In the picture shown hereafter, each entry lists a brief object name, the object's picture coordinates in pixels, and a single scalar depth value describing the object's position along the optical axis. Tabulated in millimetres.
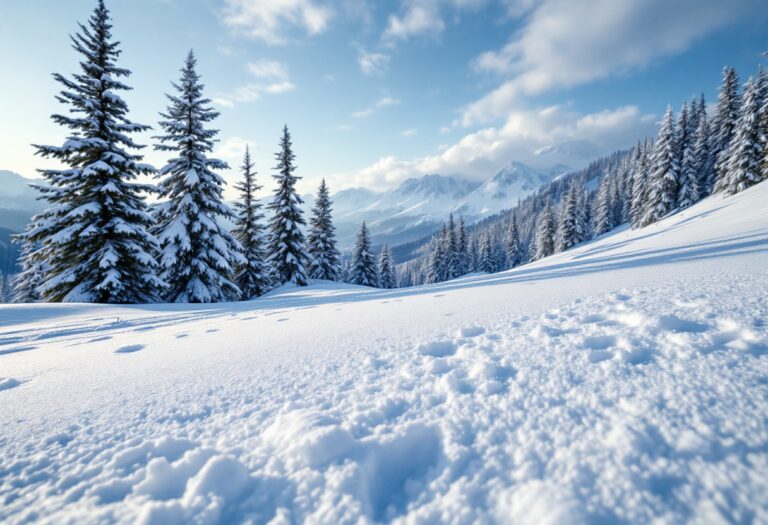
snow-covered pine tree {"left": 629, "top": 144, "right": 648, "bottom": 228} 36406
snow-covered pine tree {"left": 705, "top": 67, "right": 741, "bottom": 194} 30750
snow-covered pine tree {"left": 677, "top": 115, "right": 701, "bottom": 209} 30594
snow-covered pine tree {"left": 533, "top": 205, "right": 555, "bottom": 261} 43438
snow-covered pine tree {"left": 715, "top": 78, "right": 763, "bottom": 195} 24656
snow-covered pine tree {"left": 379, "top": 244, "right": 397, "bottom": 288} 39125
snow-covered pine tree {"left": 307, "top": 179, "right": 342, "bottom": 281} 25672
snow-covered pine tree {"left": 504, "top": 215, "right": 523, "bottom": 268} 55250
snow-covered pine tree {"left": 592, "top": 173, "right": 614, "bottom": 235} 48406
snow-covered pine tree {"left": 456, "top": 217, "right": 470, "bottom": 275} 47597
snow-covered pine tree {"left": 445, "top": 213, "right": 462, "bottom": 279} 45781
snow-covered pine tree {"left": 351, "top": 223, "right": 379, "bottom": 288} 31250
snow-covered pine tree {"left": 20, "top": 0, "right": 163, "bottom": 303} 10500
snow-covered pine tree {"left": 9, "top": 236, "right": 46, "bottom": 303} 22945
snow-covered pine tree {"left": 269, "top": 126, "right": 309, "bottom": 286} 21031
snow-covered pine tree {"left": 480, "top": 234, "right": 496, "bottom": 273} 51844
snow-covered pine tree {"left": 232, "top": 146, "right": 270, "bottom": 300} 20141
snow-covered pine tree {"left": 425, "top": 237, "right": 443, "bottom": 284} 46812
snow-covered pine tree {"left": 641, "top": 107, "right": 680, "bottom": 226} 30266
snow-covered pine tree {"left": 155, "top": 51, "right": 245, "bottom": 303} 13602
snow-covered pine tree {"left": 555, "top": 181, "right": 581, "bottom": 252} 39625
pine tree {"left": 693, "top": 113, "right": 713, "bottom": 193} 35494
